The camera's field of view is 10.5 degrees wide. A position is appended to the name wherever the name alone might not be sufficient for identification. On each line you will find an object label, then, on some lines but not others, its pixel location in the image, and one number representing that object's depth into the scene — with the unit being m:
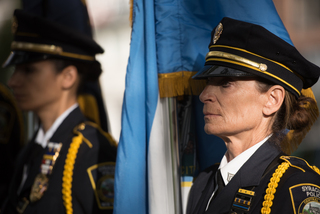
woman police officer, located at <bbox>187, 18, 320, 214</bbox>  3.78
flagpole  3.95
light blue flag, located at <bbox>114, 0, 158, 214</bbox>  3.92
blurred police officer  4.09
